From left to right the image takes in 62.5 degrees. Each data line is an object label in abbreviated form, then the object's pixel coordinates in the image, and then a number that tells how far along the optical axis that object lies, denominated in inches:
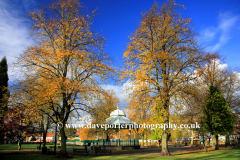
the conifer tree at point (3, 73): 1796.3
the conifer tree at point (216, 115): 1160.2
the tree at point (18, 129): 1098.7
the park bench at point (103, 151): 872.7
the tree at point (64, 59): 695.7
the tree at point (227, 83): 1339.8
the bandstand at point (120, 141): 1200.7
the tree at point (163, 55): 737.0
